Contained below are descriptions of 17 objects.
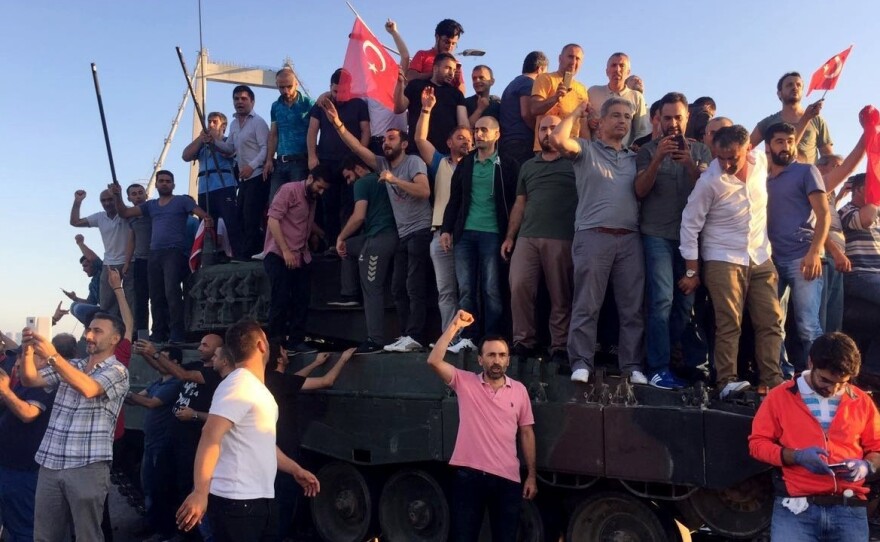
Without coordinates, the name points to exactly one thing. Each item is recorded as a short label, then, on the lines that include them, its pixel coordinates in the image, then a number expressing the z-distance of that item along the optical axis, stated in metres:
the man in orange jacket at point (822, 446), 4.29
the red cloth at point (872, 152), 7.03
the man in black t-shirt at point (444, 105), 8.50
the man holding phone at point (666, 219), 6.16
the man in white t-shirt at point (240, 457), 4.31
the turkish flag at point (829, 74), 7.84
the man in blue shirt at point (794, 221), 6.20
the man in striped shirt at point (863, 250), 7.01
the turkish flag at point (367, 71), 8.80
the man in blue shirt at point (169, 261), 9.62
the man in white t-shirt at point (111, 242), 10.63
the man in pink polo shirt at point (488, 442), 5.65
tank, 5.67
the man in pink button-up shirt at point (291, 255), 8.12
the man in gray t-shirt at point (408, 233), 7.45
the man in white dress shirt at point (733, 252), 6.02
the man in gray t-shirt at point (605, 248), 6.28
